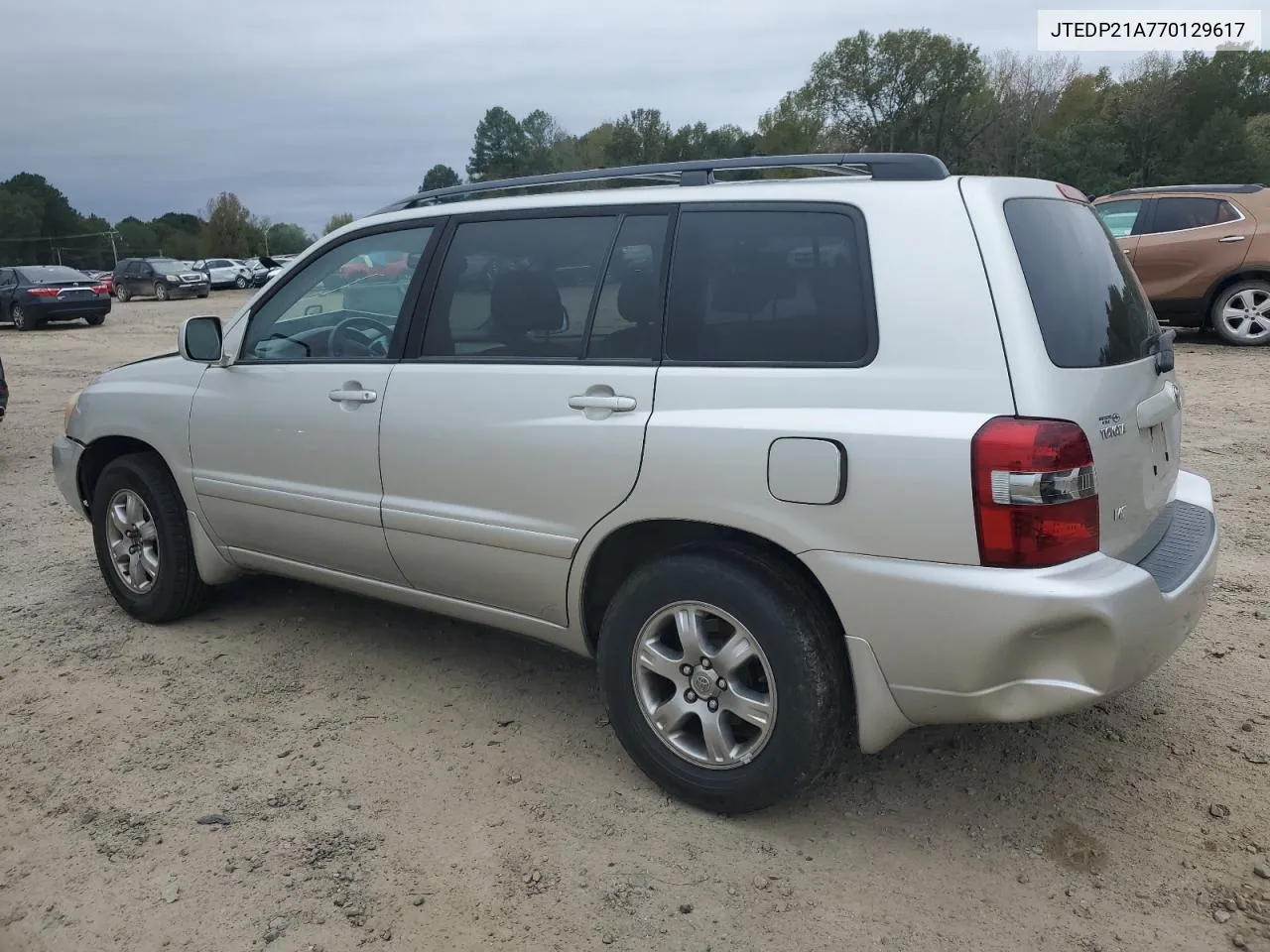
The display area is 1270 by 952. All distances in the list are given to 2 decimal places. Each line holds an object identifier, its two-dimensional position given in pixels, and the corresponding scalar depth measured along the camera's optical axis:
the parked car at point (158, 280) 33.47
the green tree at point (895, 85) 62.34
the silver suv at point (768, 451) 2.49
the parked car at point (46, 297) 21.77
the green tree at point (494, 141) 104.00
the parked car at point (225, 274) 40.09
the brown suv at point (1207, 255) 10.91
